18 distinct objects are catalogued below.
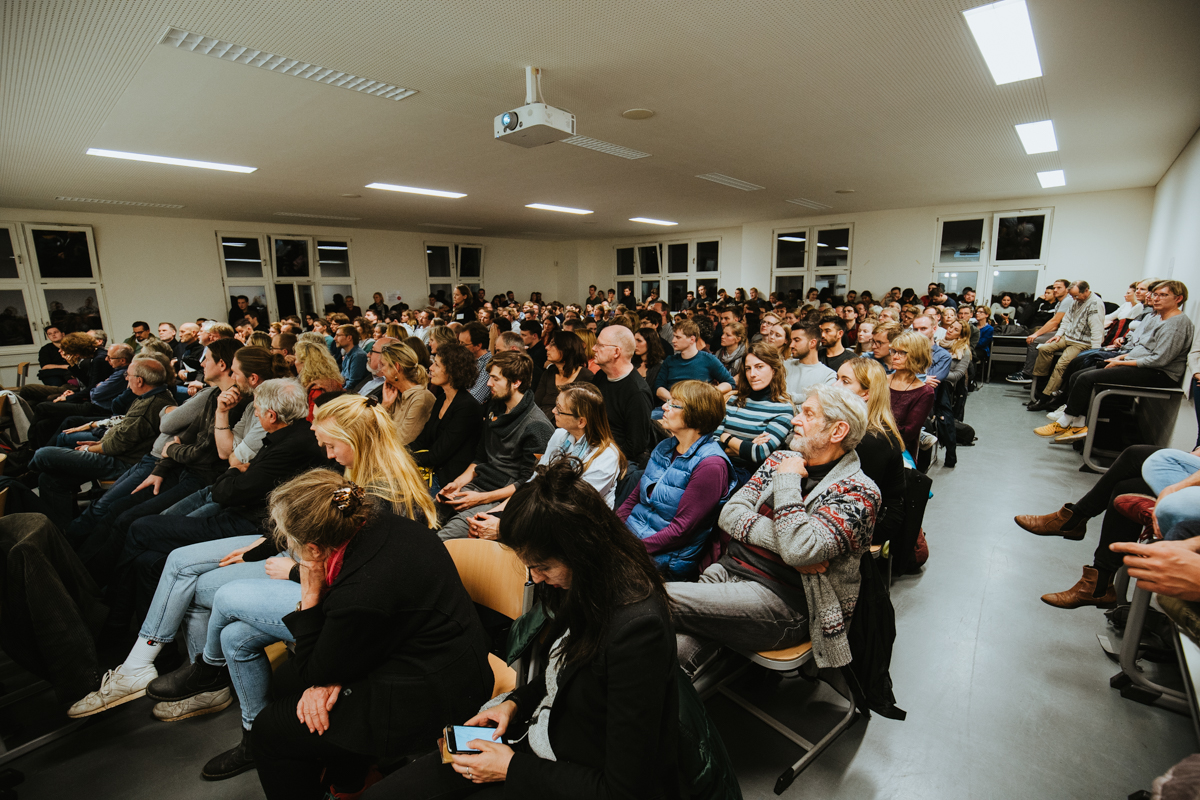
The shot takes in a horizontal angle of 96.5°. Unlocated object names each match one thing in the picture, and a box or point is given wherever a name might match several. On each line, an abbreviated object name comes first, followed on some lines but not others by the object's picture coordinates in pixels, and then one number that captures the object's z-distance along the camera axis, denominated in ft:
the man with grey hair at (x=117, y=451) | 10.96
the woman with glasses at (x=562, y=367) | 13.42
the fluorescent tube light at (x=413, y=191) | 26.07
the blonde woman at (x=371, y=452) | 6.88
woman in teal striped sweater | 9.05
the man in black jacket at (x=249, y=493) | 8.01
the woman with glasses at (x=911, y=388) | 11.34
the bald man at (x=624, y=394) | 10.78
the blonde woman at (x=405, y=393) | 11.46
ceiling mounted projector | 12.46
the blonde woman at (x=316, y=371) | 12.25
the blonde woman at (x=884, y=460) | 7.23
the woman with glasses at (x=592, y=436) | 8.23
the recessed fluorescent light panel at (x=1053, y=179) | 25.94
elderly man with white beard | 5.38
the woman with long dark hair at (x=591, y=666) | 3.37
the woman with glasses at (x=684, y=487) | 6.81
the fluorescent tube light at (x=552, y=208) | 32.77
